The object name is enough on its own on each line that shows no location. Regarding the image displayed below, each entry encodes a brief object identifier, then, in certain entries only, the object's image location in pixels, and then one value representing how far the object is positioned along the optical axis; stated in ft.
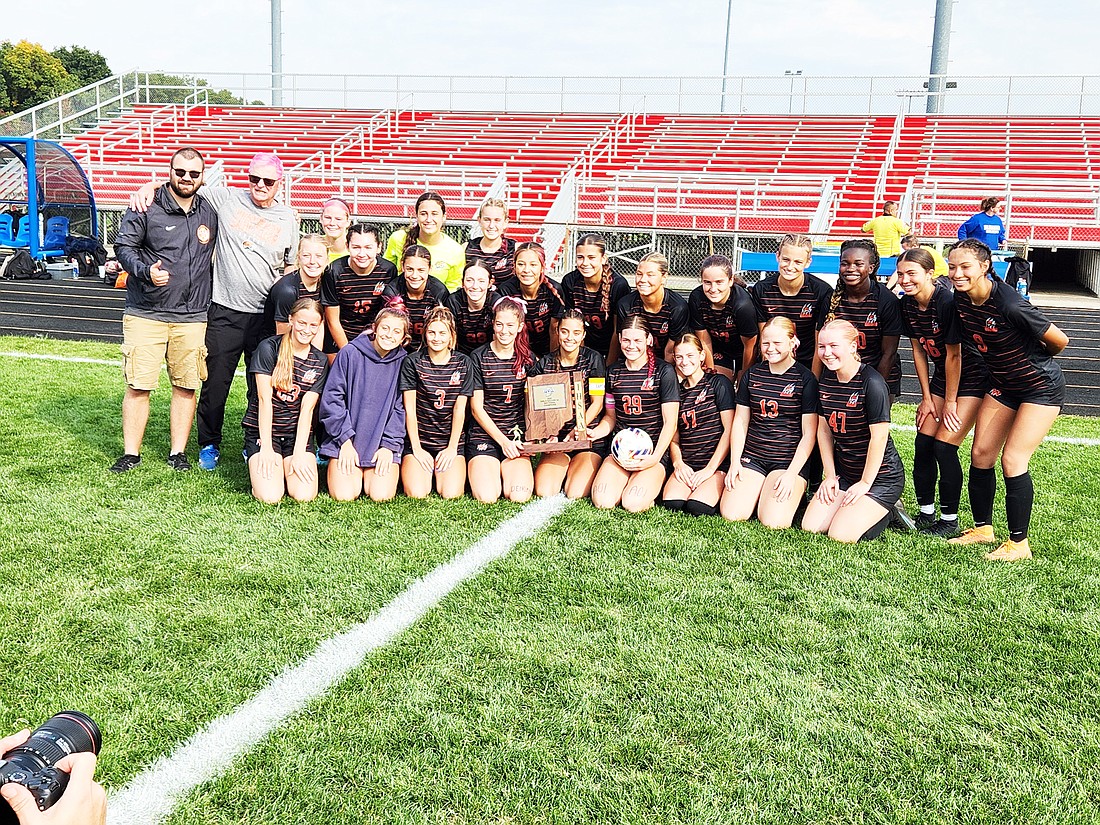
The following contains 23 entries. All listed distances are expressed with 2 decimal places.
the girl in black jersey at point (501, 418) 16.62
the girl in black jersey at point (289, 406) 15.98
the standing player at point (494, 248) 17.78
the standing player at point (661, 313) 16.99
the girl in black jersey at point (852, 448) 14.79
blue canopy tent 48.52
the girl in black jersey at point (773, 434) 15.47
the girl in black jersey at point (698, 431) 16.26
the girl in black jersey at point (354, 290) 17.02
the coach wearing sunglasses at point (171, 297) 16.61
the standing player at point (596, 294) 17.17
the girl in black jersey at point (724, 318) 16.26
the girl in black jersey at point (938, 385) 14.69
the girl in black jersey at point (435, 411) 16.46
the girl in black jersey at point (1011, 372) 13.30
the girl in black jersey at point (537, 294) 16.87
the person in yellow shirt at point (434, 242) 17.71
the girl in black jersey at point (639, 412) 16.31
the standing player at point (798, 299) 15.96
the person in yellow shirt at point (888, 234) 40.37
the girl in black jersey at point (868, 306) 15.43
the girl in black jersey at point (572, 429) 16.84
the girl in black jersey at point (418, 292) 16.63
